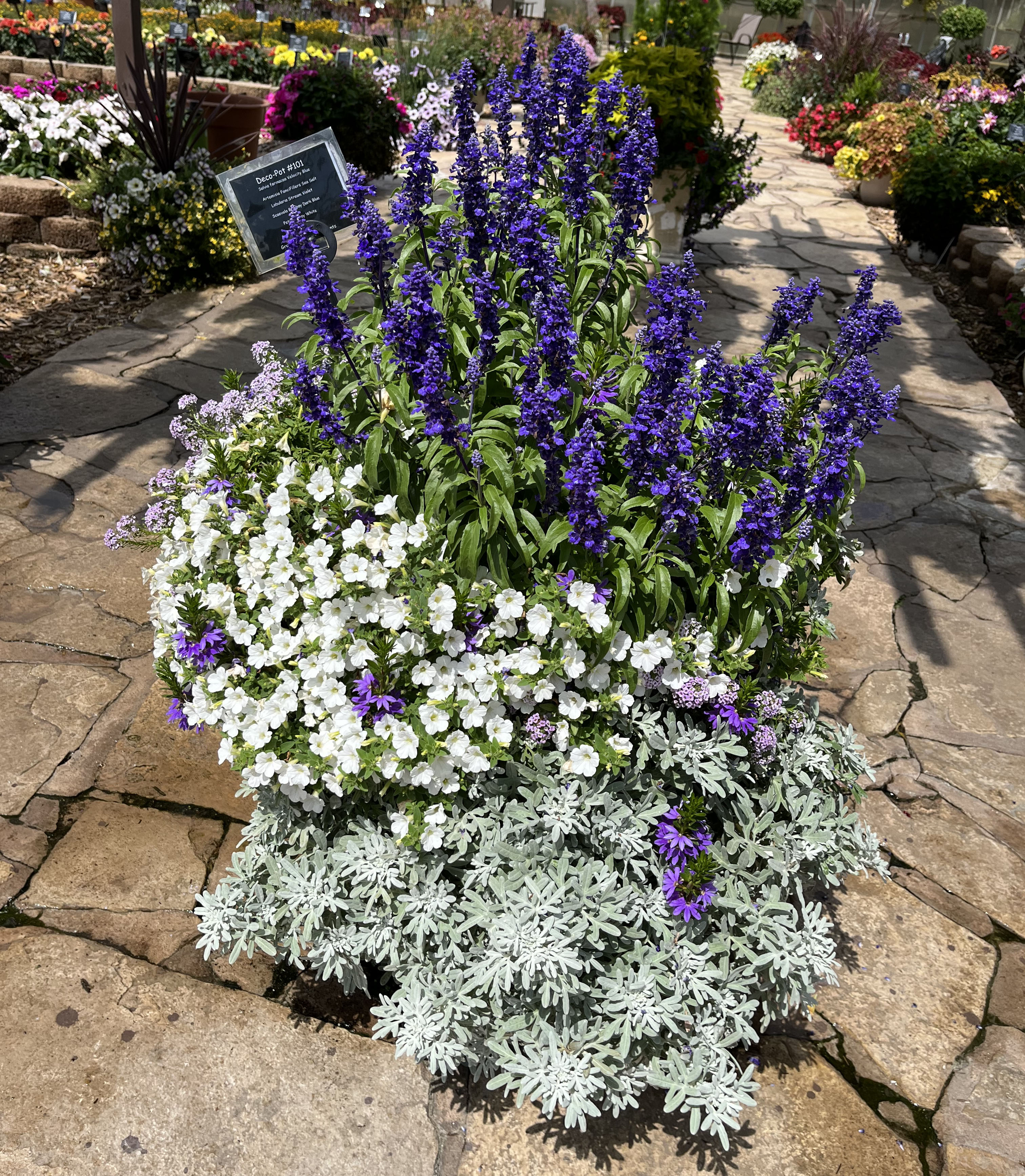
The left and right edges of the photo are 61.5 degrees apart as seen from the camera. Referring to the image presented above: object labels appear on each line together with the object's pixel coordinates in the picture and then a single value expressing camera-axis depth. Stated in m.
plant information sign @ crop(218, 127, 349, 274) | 3.72
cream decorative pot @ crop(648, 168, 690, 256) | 7.06
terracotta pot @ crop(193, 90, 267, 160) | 7.73
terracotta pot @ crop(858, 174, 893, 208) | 9.92
